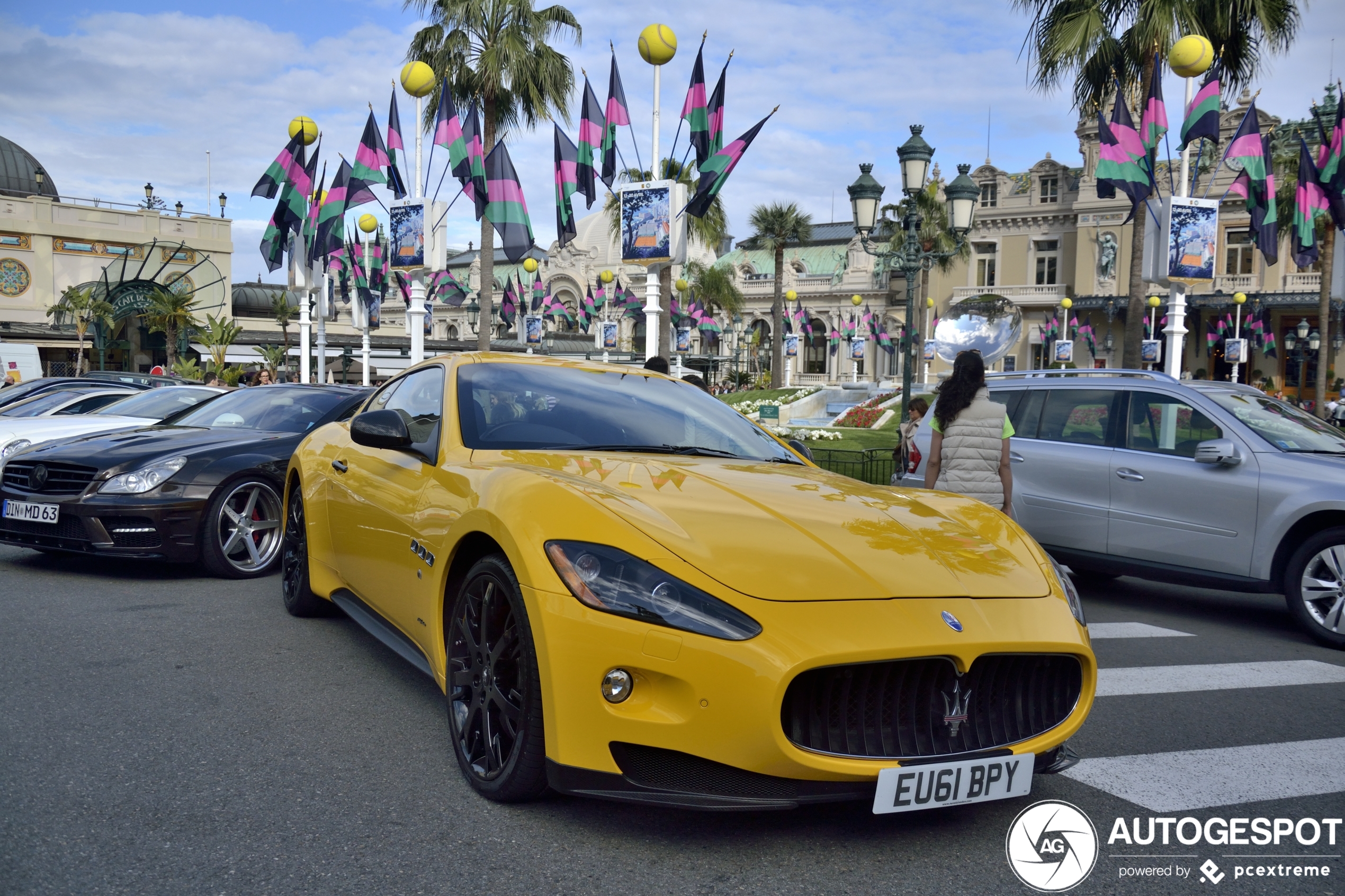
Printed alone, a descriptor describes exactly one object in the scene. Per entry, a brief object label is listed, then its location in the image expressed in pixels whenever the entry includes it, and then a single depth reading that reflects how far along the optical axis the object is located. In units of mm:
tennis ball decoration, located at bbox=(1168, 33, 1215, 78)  13469
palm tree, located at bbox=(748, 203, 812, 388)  43812
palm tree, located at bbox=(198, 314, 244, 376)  32281
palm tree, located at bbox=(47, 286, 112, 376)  39000
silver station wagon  5988
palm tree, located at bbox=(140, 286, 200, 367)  39812
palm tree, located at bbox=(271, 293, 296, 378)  47188
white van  28734
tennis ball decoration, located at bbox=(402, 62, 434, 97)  16094
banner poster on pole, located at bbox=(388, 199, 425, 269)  20000
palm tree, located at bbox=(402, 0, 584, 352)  21422
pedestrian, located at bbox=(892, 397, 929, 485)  8602
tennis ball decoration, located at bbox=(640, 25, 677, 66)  14172
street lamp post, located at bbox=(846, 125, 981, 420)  13391
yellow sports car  2500
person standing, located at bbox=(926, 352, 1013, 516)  6137
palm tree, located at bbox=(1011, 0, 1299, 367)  16219
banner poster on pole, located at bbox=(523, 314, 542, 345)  44562
